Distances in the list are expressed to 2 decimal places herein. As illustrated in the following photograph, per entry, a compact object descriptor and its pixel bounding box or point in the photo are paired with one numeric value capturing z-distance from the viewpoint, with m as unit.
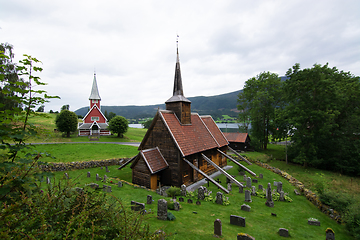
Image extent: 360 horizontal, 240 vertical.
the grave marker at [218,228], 7.92
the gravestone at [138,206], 9.31
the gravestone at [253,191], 14.72
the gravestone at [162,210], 8.90
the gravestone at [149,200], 11.26
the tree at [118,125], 43.50
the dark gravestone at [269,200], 12.62
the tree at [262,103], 36.64
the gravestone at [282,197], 13.88
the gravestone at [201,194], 13.25
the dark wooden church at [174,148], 15.35
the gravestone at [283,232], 8.54
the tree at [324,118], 24.81
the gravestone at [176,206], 10.66
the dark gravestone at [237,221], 9.27
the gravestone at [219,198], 12.64
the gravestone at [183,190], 13.72
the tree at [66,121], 37.40
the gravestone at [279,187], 15.34
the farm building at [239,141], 38.16
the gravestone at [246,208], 11.57
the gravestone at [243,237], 7.54
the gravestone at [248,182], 16.65
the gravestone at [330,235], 8.38
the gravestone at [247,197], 13.27
